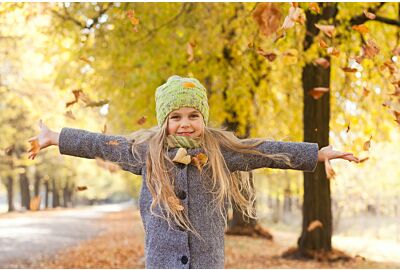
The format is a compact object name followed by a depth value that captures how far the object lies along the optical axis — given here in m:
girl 3.39
